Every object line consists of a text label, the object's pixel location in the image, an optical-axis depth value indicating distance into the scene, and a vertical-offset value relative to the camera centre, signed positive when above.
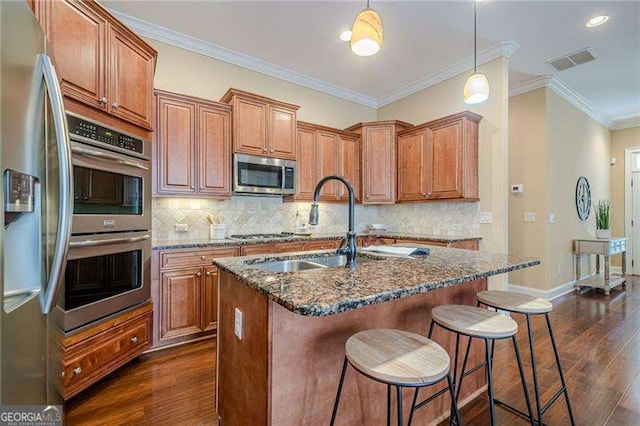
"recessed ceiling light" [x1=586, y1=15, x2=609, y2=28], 2.83 +1.90
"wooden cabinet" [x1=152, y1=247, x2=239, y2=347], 2.51 -0.72
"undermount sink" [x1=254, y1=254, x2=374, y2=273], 1.77 -0.31
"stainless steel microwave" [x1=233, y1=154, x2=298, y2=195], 3.19 +0.44
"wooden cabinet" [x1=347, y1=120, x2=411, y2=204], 4.19 +0.79
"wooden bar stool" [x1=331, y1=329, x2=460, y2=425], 0.93 -0.51
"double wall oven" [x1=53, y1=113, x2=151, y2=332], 1.77 -0.08
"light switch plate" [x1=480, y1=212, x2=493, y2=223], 3.43 -0.04
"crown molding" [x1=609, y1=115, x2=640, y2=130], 5.55 +1.77
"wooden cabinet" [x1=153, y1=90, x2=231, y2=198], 2.80 +0.67
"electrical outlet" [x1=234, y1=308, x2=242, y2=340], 1.32 -0.50
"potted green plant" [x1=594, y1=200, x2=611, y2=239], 4.82 -0.17
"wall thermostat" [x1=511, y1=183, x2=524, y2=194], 4.30 +0.37
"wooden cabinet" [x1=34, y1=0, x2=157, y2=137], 1.76 +1.03
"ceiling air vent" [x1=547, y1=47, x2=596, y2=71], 3.43 +1.88
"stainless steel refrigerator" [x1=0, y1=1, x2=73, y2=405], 0.85 +0.04
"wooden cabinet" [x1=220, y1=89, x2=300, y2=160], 3.17 +1.01
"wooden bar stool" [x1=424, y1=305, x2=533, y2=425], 1.25 -0.50
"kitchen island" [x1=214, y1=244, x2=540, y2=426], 1.05 -0.50
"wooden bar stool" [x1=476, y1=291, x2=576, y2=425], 1.49 -0.48
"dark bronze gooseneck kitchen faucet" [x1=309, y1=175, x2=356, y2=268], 1.54 -0.04
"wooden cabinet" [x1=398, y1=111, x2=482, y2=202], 3.47 +0.68
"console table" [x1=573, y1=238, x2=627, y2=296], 4.38 -0.59
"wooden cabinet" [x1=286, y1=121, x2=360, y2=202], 3.82 +0.75
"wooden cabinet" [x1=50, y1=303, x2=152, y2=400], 1.71 -0.88
